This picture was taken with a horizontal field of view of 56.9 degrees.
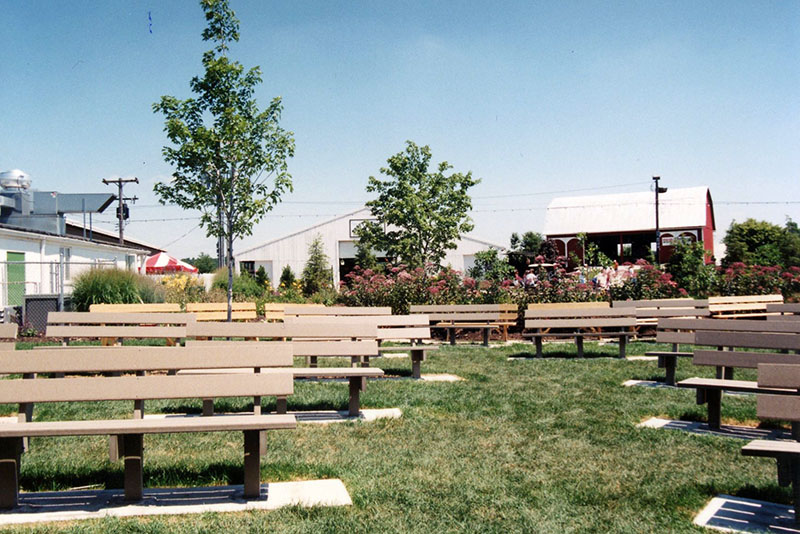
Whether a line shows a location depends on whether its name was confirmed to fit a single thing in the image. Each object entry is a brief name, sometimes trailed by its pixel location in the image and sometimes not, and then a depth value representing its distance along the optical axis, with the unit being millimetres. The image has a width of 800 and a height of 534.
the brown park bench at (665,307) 14053
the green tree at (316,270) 37469
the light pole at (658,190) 40406
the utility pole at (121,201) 43450
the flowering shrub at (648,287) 17203
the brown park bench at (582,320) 12469
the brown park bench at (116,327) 8273
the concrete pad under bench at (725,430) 6438
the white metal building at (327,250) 49562
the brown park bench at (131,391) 4297
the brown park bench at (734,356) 6328
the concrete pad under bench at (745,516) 4172
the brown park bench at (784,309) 12992
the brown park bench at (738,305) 15016
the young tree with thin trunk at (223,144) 14906
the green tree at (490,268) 18047
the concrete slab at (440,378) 9898
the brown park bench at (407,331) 9922
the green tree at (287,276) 43656
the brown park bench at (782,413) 4164
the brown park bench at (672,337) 9141
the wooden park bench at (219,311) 15172
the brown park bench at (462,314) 15227
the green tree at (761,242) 20203
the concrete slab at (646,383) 9242
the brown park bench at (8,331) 7367
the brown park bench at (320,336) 7273
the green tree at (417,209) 34625
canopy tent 32094
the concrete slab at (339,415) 7164
